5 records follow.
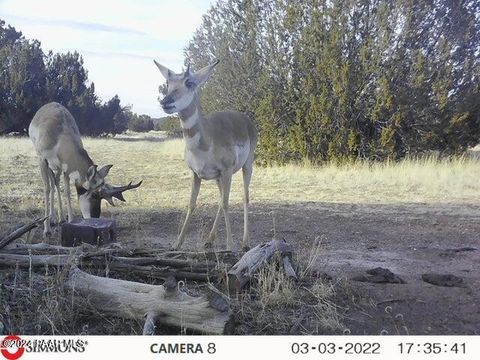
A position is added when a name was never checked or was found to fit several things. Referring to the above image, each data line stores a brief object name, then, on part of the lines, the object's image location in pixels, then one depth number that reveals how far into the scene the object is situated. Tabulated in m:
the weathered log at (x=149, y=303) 2.56
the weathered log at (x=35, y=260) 3.14
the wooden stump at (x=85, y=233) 3.90
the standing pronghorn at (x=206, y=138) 3.80
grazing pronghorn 4.93
